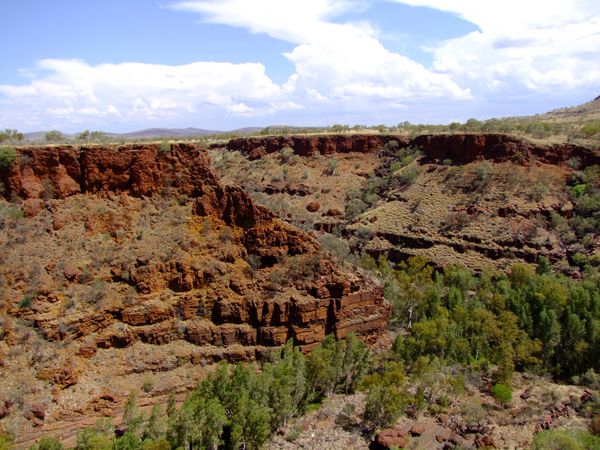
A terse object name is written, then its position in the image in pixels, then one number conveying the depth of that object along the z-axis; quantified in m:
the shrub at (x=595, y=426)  24.77
